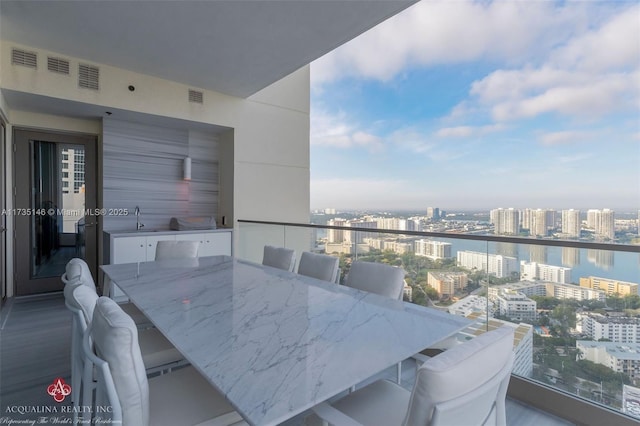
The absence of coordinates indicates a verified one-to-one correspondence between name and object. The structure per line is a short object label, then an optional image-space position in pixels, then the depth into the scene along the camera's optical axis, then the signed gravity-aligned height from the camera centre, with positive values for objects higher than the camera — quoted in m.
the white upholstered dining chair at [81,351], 1.33 -0.77
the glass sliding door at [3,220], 4.02 -0.14
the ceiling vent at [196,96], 4.87 +1.76
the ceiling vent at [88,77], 4.00 +1.69
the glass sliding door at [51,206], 4.60 +0.04
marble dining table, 0.87 -0.48
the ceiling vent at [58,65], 3.80 +1.75
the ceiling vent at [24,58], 3.60 +1.74
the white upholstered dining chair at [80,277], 1.72 -0.38
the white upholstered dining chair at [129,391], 0.96 -0.56
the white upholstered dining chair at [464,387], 0.74 -0.44
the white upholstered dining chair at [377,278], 2.00 -0.45
